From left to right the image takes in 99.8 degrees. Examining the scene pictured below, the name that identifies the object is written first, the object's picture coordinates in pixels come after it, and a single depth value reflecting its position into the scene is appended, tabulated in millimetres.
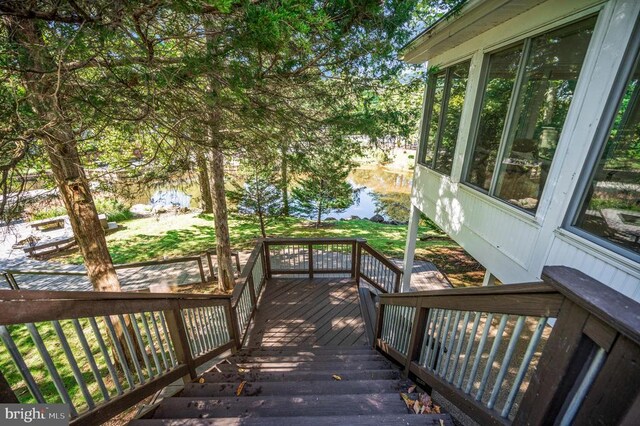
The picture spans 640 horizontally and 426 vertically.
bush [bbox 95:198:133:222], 11758
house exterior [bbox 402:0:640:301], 1746
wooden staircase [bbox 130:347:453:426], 1661
